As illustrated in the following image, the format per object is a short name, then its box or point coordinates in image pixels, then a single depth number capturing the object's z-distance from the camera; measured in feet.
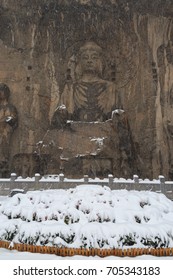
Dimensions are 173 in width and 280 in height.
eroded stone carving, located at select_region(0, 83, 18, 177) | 57.00
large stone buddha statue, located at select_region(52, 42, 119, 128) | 60.29
